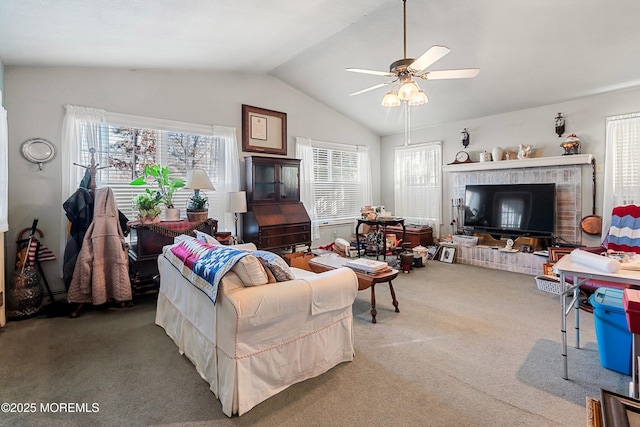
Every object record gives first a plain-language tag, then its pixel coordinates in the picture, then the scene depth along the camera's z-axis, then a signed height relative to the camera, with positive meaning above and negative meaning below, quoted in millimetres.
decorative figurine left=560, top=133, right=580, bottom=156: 4277 +765
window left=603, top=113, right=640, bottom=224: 3873 +466
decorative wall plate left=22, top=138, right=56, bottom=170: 3193 +561
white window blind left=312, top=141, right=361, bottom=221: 5809 +383
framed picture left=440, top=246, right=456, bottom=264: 5336 -946
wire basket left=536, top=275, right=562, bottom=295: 3654 -1017
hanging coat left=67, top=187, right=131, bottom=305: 3064 -593
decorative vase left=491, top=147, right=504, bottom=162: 4977 +756
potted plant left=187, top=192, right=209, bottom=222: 3734 -93
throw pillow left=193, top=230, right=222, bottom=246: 2587 -313
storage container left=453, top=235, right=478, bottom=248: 5148 -687
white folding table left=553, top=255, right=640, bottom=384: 1753 -456
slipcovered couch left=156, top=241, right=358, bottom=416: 1694 -819
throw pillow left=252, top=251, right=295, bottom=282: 1953 -422
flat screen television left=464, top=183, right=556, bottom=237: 4539 -148
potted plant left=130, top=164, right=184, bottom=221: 3590 +220
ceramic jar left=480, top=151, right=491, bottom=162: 5120 +724
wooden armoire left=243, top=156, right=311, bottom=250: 4457 -76
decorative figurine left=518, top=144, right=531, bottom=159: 4699 +741
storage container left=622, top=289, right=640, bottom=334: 1506 -559
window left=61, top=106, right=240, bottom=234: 3406 +657
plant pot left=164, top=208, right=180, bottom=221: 3689 -138
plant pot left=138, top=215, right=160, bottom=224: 3418 -182
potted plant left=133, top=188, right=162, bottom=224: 3408 -59
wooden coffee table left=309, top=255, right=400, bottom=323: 2918 -717
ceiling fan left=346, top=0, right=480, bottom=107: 2439 +1039
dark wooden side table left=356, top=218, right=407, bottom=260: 5023 -369
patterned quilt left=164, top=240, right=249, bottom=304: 1748 -383
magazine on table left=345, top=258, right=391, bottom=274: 2975 -648
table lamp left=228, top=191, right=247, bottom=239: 4148 +0
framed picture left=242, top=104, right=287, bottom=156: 4723 +1143
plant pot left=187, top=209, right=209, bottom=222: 3729 -165
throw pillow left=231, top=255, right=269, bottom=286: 1780 -402
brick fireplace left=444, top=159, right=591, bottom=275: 4402 -41
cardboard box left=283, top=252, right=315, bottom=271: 3506 -682
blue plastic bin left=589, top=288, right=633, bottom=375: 1997 -889
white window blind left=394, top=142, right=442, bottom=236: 5906 +342
